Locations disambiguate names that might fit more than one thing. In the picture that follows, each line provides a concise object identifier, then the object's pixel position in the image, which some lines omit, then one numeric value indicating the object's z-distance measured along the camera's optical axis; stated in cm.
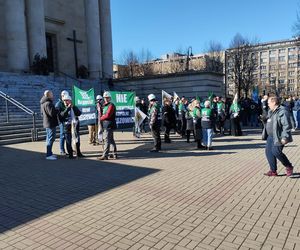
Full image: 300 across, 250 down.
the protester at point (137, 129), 1024
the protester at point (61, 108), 765
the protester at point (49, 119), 742
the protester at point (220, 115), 1217
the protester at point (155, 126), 832
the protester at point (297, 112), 1362
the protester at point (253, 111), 1586
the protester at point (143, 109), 1289
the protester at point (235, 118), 1153
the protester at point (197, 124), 857
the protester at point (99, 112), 863
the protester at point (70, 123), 759
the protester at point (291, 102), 1469
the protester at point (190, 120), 938
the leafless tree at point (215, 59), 4426
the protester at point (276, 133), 513
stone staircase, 1074
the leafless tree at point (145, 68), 5285
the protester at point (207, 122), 831
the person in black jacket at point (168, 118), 993
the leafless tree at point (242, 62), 3924
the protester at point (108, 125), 721
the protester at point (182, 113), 1159
